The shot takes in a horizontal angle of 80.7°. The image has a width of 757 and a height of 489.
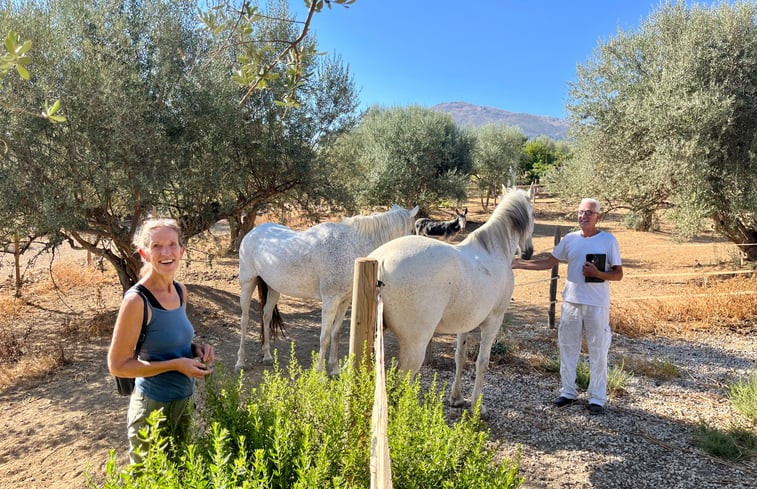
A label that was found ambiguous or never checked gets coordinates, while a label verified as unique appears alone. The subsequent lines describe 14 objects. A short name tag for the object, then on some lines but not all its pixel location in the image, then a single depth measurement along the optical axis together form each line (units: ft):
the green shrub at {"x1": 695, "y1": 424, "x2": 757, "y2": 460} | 12.07
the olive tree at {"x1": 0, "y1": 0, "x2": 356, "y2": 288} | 16.98
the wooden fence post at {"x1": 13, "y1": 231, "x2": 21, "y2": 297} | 24.86
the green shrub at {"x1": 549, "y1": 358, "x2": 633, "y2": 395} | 16.14
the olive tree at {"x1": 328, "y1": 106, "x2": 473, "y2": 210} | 55.88
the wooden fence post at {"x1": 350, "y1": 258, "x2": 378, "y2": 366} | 8.65
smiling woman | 6.34
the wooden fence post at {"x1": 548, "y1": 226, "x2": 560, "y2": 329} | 23.42
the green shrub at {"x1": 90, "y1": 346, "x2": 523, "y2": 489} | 4.92
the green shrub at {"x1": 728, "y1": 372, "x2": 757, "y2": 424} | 13.80
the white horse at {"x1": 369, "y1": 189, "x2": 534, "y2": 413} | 11.75
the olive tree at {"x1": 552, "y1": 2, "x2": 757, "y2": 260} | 28.35
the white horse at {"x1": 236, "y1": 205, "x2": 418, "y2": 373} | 16.35
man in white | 13.98
